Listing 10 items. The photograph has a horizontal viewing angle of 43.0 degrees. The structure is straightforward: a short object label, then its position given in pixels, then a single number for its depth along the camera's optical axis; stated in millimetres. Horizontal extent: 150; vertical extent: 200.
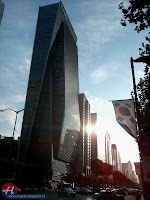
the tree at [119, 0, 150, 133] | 10406
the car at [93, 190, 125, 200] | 30500
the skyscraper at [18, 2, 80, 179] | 131750
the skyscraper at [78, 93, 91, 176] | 170250
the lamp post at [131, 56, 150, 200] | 6460
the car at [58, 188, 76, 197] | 38103
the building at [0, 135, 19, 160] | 124200
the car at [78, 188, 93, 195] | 52141
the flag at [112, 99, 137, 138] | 11896
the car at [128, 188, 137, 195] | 60631
